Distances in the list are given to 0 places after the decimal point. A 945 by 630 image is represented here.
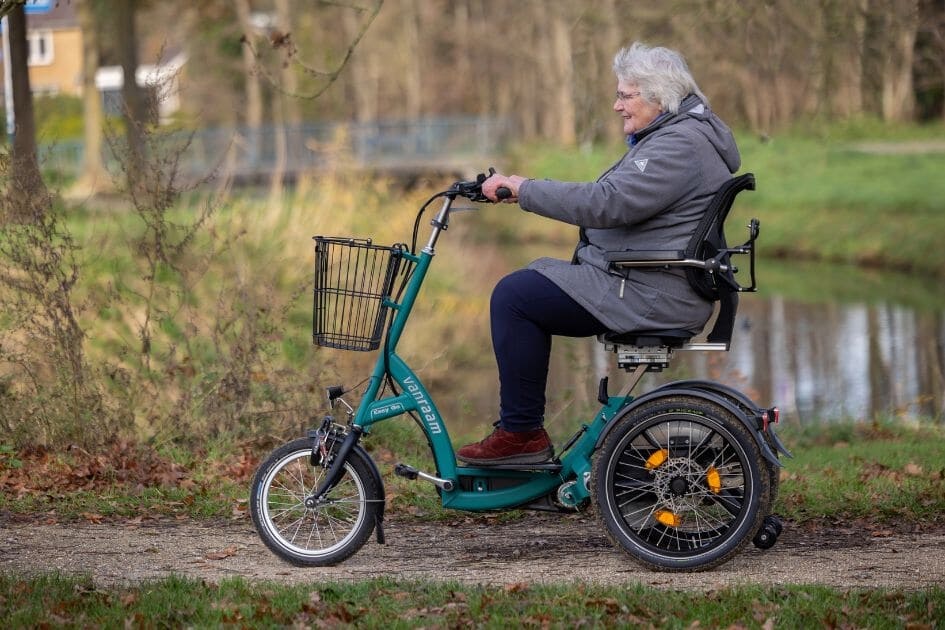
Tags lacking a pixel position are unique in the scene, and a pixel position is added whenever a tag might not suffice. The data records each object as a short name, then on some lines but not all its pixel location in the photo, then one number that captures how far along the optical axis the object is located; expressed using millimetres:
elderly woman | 9820
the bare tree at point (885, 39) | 21562
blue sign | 16406
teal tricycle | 10047
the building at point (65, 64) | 16061
